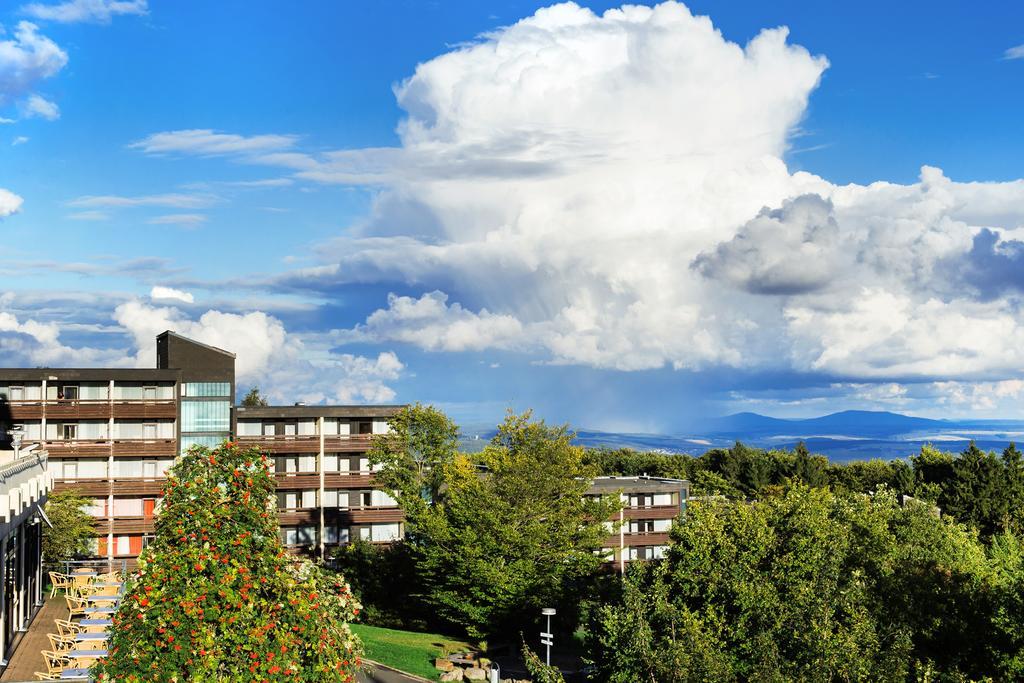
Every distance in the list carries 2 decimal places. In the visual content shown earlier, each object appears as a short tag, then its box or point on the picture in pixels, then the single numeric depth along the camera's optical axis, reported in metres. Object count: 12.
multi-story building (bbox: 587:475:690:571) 106.19
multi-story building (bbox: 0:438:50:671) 40.69
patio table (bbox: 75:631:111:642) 38.04
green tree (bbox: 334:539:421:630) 69.56
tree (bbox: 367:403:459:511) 78.06
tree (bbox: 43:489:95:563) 65.50
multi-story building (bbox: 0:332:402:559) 83.38
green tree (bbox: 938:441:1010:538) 99.69
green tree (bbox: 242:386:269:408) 146.44
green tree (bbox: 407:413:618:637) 60.22
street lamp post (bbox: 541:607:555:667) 49.88
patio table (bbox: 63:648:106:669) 36.31
